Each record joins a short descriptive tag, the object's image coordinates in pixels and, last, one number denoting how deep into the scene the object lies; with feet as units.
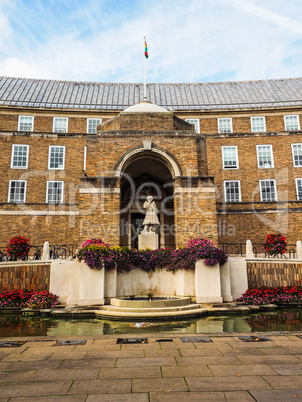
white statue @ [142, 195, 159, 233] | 53.78
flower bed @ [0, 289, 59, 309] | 42.47
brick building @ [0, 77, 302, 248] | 58.70
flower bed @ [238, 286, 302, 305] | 45.52
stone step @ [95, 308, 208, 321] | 35.24
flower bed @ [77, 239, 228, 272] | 42.63
